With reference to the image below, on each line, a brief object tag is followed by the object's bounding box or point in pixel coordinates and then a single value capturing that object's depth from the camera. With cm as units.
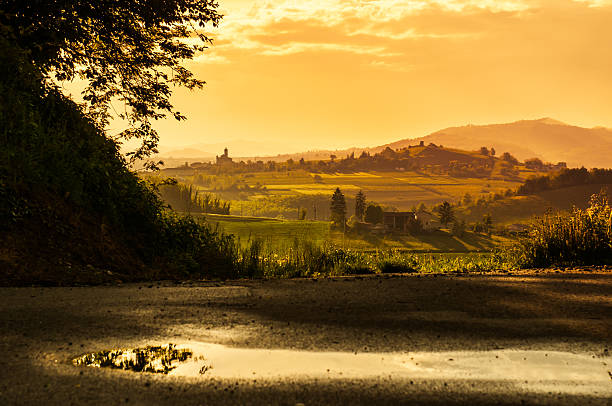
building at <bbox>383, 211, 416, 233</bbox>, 15725
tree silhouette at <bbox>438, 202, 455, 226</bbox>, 17262
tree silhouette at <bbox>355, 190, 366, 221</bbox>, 17475
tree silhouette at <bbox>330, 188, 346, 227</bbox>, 16012
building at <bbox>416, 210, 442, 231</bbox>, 16642
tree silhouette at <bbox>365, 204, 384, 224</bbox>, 16800
